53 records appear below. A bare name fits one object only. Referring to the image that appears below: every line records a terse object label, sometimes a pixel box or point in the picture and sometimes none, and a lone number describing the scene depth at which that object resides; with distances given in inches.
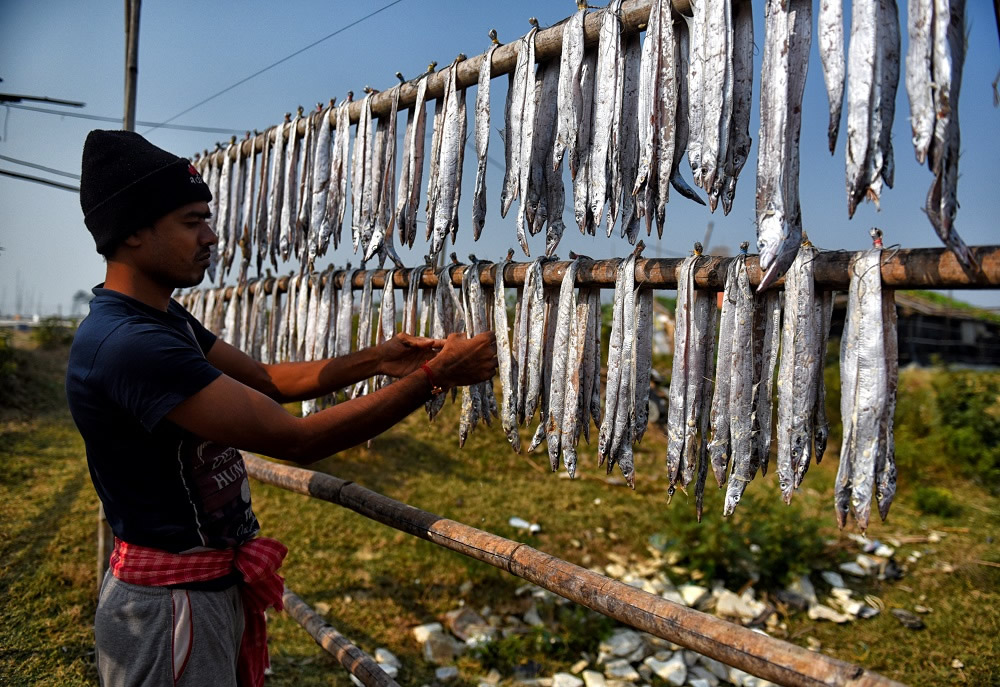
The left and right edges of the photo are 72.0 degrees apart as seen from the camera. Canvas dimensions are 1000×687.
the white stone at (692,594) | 186.7
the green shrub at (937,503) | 248.7
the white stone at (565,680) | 150.2
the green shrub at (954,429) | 285.9
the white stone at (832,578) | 195.2
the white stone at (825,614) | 179.2
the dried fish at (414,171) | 95.3
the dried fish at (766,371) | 64.0
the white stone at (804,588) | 187.2
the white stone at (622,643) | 164.1
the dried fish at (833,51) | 53.8
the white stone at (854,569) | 201.8
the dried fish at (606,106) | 69.6
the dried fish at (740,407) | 64.4
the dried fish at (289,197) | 122.3
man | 63.4
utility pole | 167.3
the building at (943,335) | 533.6
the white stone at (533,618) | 175.6
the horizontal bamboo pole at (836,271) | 50.0
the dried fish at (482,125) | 83.4
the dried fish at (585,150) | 72.5
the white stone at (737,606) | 181.0
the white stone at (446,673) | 152.9
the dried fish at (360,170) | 101.5
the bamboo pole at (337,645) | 108.9
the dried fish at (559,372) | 79.2
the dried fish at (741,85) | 61.3
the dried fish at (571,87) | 73.2
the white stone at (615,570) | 202.8
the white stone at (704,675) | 155.2
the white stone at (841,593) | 188.8
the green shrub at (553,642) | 157.3
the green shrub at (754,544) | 192.9
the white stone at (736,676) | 156.1
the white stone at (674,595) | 188.4
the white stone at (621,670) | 155.3
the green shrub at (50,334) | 408.8
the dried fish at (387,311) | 104.4
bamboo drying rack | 54.3
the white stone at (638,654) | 161.7
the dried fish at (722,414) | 66.3
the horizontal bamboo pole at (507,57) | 69.1
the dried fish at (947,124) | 46.3
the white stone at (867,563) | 204.7
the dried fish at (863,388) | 56.3
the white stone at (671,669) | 154.9
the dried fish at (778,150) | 56.1
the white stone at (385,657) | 155.4
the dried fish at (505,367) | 85.4
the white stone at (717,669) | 158.7
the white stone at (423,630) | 167.3
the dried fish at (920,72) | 47.0
